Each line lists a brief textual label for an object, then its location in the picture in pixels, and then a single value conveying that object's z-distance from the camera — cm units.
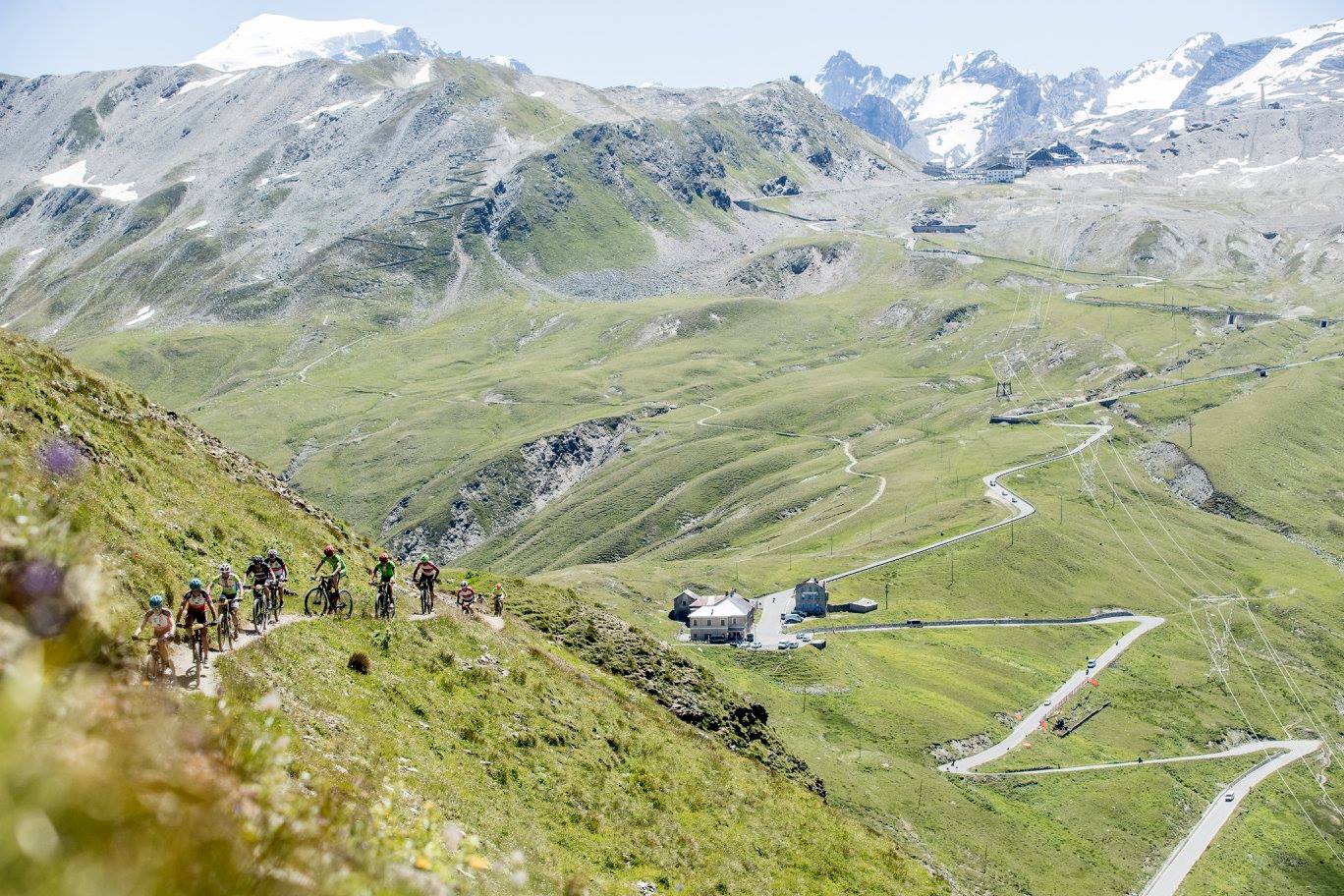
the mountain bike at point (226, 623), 2702
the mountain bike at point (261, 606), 3050
